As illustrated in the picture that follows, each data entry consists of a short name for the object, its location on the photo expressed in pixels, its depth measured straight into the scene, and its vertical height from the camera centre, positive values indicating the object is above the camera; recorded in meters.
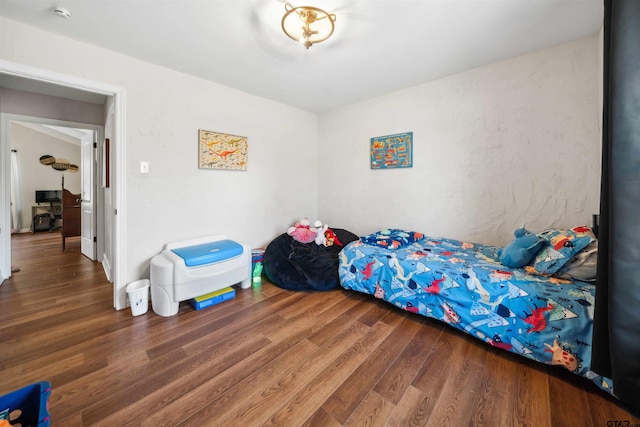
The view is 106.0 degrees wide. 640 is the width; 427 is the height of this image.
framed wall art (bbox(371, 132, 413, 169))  2.88 +0.72
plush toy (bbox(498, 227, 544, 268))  1.74 -0.31
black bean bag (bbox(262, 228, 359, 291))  2.59 -0.64
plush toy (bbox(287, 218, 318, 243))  2.99 -0.33
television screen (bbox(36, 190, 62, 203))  5.91 +0.29
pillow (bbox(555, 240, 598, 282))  1.51 -0.36
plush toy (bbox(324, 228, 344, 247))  2.97 -0.39
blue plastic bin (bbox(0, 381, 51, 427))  0.87 -0.73
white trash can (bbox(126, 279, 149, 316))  2.06 -0.78
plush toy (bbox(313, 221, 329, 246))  2.96 -0.36
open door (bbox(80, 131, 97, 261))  3.62 +0.15
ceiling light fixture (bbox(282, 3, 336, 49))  1.51 +1.24
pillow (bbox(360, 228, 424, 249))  2.49 -0.33
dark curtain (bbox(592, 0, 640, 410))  0.88 +0.03
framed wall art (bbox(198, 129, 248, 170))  2.62 +0.66
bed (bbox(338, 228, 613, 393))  1.37 -0.60
